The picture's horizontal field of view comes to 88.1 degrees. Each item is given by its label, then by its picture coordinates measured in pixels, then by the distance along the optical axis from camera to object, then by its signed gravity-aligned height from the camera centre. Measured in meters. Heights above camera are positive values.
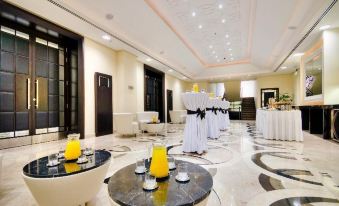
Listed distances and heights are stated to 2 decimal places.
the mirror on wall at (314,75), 6.17 +1.03
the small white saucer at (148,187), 1.02 -0.49
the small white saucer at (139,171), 1.27 -0.49
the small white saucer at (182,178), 1.13 -0.49
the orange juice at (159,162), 1.18 -0.40
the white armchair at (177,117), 11.82 -0.94
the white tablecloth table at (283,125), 4.92 -0.67
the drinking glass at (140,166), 1.29 -0.48
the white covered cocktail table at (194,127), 3.73 -0.52
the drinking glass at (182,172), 1.16 -0.49
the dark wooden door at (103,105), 6.56 -0.05
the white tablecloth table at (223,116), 7.31 -0.60
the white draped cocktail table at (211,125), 5.39 -0.70
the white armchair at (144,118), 6.94 -0.64
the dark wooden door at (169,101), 12.54 +0.16
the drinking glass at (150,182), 1.03 -0.48
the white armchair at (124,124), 6.01 -0.71
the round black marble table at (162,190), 0.90 -0.50
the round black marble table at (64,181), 1.34 -0.61
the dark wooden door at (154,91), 10.33 +0.77
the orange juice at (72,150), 1.70 -0.46
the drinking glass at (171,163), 1.35 -0.47
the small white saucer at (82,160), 1.63 -0.53
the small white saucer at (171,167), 1.34 -0.49
